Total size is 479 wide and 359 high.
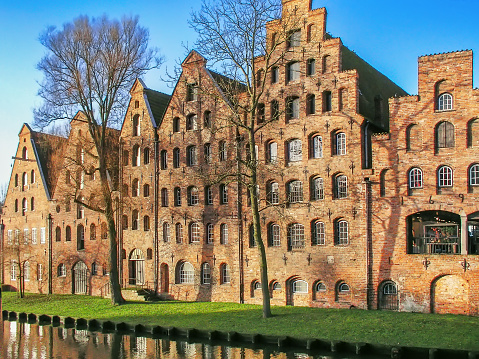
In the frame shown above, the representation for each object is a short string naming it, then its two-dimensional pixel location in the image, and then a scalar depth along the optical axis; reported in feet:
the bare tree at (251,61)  92.22
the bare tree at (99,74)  113.60
